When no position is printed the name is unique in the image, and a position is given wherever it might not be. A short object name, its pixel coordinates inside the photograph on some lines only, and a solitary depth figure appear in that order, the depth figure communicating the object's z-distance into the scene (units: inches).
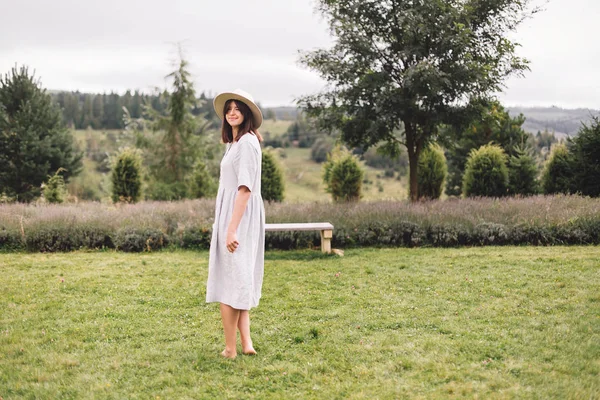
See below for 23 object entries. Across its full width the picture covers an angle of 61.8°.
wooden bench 359.2
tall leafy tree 443.8
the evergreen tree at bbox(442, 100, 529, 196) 485.1
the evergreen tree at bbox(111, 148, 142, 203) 628.7
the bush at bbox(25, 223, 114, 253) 399.2
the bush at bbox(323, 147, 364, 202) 658.8
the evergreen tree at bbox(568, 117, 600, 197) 530.6
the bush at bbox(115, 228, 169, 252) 394.0
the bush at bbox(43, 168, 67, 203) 618.8
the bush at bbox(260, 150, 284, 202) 634.8
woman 166.4
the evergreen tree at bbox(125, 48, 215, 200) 879.1
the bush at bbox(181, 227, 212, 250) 406.3
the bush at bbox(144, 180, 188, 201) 789.2
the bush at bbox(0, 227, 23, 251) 405.4
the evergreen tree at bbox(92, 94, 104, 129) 2539.4
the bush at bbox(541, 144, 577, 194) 594.5
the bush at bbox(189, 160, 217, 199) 695.7
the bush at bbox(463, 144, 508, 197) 596.4
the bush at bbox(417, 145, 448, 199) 642.8
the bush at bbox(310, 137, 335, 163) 2374.5
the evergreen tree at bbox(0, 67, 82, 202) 739.4
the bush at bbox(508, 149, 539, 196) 611.7
